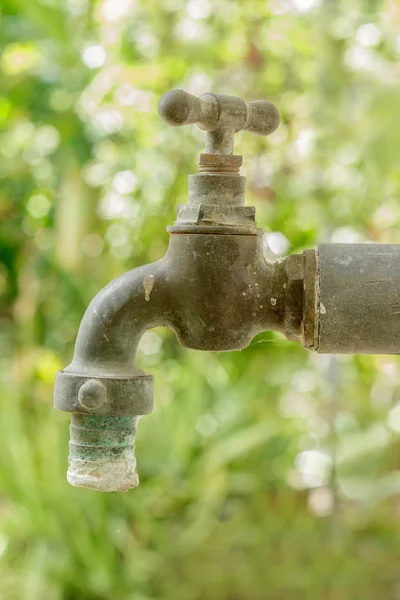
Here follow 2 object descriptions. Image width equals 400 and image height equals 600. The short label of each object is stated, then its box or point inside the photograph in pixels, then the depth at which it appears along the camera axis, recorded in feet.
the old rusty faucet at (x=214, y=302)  1.64
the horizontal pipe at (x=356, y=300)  1.63
